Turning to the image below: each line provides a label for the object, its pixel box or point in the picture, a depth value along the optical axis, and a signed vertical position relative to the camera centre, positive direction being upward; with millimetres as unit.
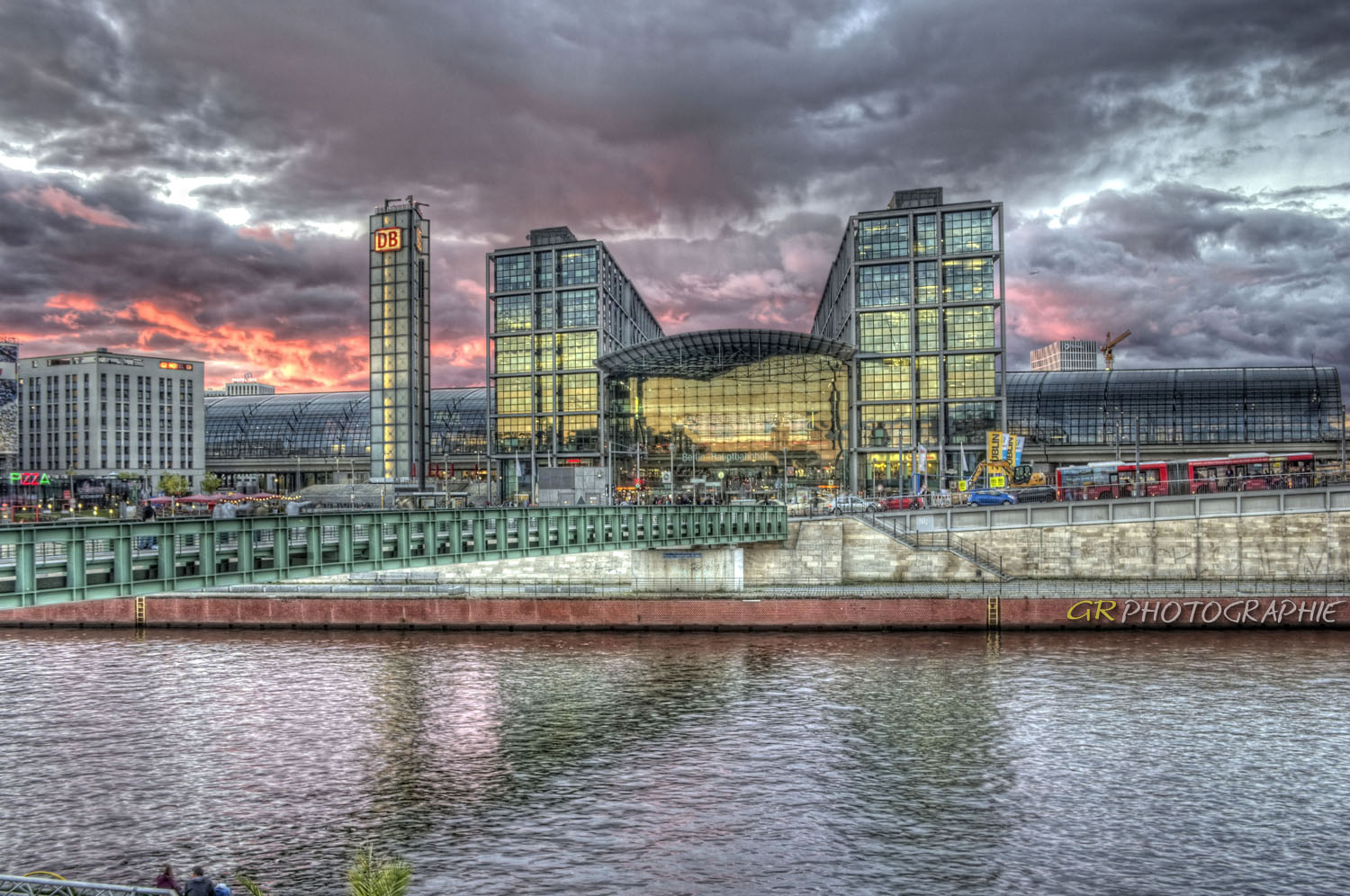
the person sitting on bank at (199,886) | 21266 -8804
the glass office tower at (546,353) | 145500 +18634
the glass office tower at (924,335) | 133875 +19047
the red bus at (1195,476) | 73188 -535
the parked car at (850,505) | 82500 -2732
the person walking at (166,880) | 22250 -9066
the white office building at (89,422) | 196625 +12037
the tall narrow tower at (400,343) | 126375 +17647
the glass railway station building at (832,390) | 134875 +12542
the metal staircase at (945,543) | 75125 -5457
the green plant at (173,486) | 164312 -798
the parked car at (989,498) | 78312 -2096
